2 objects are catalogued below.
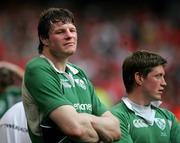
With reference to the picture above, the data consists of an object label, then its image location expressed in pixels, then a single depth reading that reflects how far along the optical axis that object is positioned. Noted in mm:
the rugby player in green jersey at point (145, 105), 10586
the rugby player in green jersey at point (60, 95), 8555
